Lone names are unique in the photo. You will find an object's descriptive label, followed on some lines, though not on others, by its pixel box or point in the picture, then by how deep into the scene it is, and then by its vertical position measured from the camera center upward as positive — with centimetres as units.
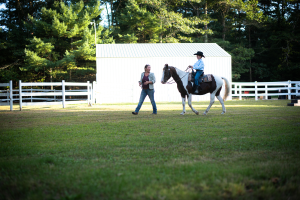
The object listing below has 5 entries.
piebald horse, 948 +44
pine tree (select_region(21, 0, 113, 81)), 2727 +608
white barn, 2248 +259
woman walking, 955 +43
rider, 910 +96
